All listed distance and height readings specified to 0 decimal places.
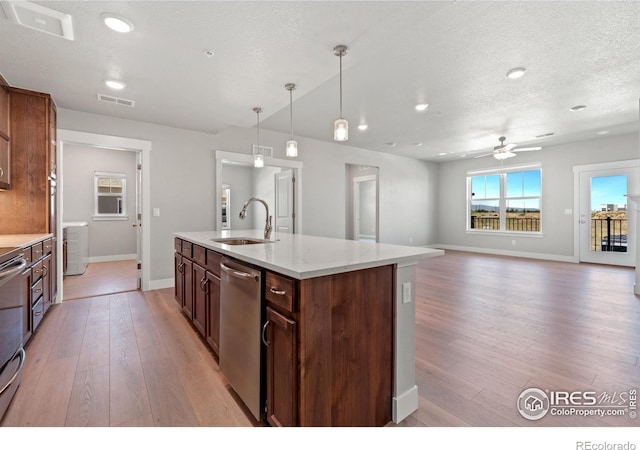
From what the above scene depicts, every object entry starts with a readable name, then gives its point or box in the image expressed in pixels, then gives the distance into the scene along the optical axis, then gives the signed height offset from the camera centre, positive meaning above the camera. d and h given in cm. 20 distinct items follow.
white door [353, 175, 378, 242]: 1029 +46
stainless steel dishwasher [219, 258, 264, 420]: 149 -60
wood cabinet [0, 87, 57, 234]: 307 +64
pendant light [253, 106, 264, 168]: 365 +83
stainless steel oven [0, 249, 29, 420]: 153 -58
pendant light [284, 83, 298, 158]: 296 +79
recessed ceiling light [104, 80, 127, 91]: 294 +143
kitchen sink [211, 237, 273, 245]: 273 -16
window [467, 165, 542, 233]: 717 +63
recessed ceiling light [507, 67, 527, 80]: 306 +161
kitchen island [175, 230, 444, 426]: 125 -52
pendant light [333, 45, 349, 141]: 233 +80
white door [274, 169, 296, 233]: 569 +44
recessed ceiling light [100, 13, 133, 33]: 196 +139
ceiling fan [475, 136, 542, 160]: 540 +132
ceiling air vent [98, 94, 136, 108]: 333 +145
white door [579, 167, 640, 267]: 584 +15
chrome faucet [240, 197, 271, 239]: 282 -7
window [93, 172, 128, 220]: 665 +67
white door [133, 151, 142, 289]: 426 +10
